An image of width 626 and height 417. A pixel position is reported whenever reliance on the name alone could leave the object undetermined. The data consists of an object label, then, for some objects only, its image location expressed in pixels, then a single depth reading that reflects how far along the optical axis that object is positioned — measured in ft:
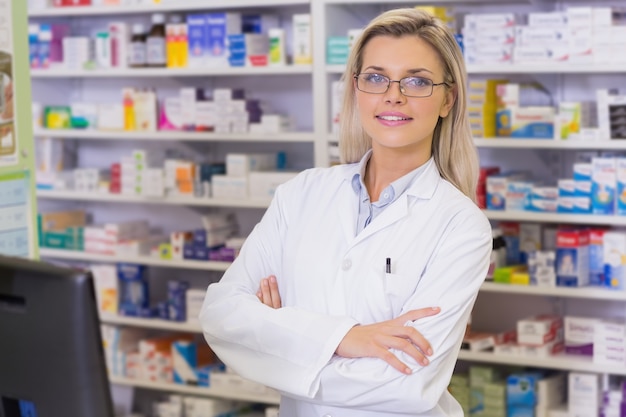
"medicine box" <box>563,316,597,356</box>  13.33
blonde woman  7.16
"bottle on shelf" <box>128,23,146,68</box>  16.03
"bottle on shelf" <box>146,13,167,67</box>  15.84
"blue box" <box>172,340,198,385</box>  16.19
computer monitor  3.76
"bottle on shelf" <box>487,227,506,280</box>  13.67
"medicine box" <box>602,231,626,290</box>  12.94
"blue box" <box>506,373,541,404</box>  13.66
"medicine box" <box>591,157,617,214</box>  12.95
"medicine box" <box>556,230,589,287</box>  13.15
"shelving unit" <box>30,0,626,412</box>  13.19
